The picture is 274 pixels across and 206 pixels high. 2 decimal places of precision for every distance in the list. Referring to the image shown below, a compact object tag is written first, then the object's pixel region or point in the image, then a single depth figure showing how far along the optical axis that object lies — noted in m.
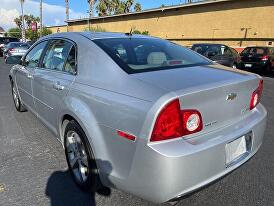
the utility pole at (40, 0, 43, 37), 26.64
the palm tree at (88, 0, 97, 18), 32.36
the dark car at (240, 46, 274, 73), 10.09
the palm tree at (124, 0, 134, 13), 37.73
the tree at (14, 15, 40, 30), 65.48
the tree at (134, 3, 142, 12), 40.02
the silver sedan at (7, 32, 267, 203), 1.47
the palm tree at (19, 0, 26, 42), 31.05
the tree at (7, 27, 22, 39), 57.52
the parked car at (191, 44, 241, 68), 8.46
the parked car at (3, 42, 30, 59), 10.81
